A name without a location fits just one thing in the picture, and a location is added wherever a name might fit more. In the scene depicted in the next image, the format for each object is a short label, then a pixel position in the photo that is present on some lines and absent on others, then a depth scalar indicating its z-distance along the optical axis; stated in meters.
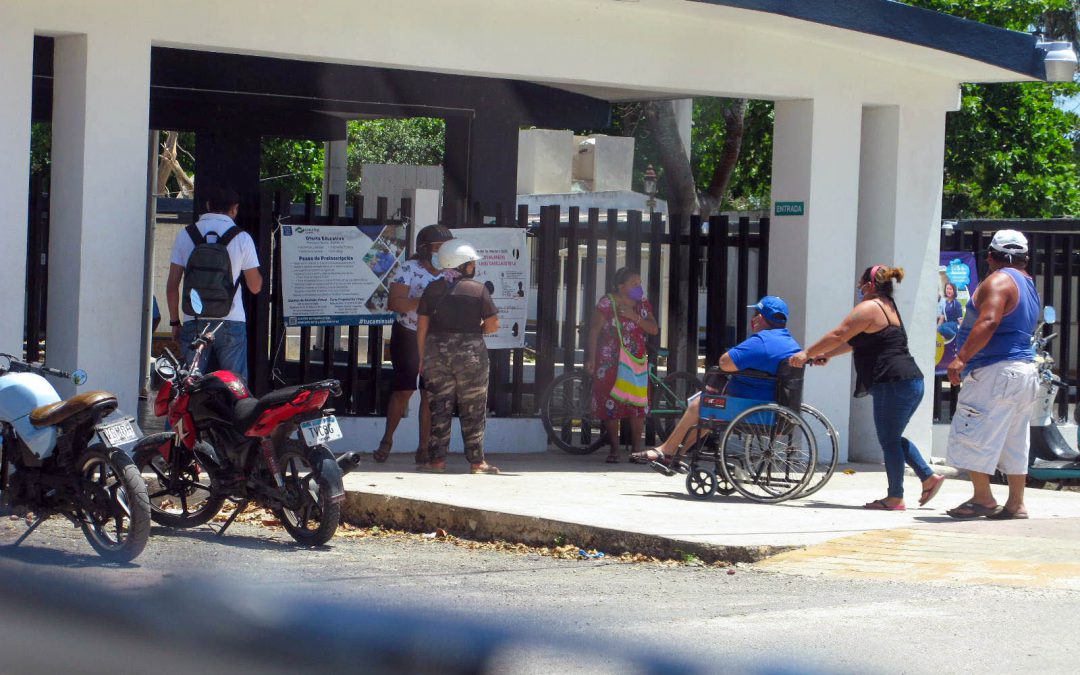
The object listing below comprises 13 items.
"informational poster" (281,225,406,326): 19.77
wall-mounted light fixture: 20.91
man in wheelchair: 17.06
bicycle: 21.86
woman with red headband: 16.58
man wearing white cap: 15.76
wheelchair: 16.87
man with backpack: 17.28
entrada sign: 21.95
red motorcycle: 13.64
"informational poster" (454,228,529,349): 21.17
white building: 17.27
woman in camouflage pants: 17.92
